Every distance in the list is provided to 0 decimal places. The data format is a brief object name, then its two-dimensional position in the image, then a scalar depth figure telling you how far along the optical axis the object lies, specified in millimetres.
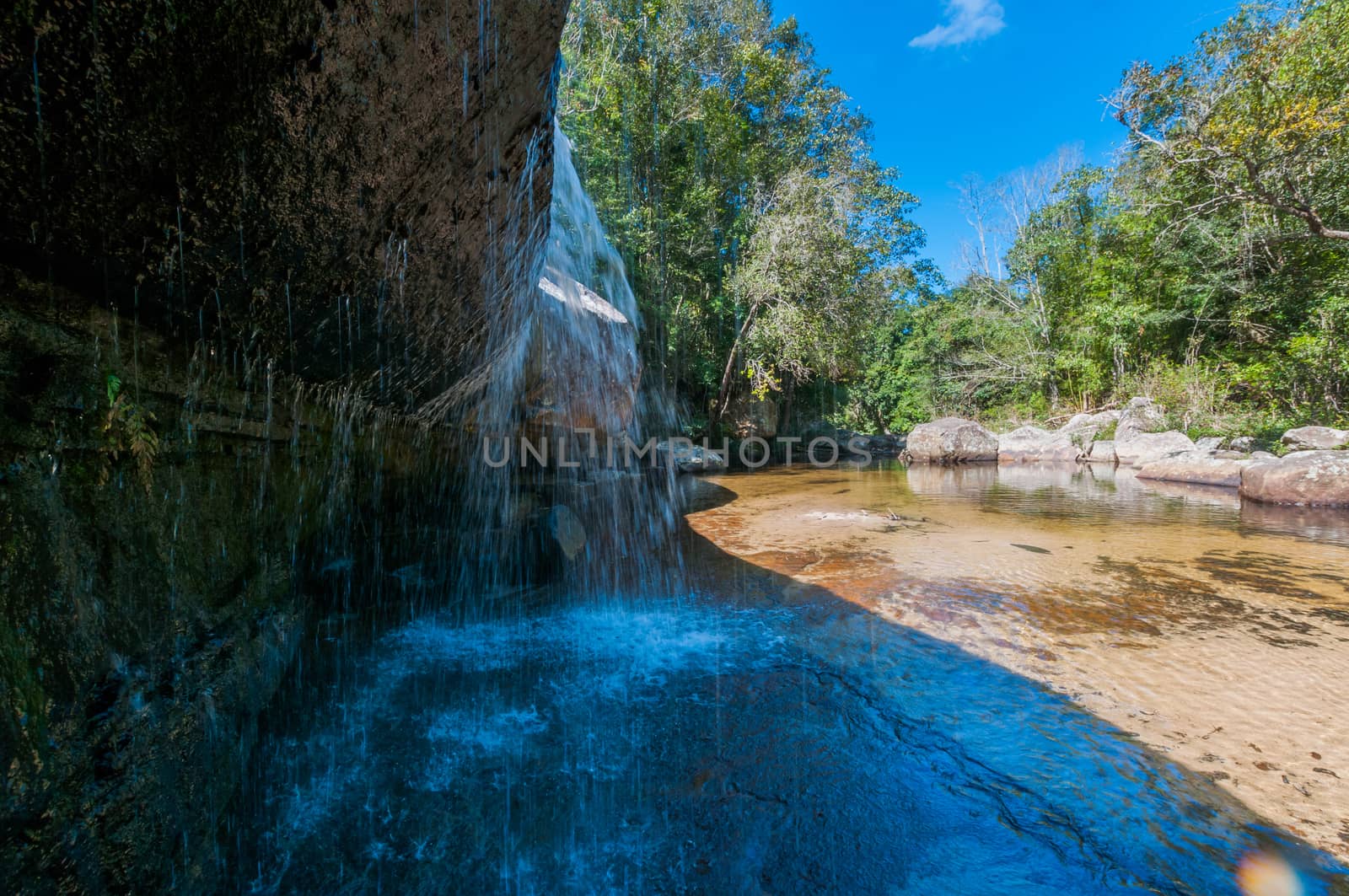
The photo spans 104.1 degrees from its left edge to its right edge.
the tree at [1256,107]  10008
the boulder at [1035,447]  18719
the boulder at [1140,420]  17156
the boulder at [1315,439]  10952
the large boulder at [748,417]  20297
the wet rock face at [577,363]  6238
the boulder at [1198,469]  11328
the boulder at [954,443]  19312
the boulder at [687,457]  15648
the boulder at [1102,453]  17578
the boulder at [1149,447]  14539
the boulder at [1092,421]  19391
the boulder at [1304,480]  8828
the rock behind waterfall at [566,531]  5774
